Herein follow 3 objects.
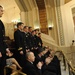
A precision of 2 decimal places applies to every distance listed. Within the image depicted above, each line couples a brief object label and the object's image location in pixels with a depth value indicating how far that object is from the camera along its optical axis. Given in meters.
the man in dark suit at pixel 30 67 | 1.39
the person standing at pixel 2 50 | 1.48
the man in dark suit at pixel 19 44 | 1.98
